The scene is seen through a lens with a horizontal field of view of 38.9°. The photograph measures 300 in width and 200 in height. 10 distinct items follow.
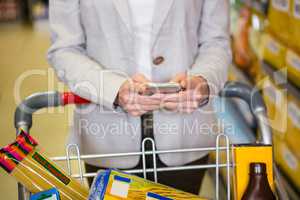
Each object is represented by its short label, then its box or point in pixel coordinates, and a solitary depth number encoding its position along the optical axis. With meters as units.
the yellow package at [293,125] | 2.14
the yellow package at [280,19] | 2.24
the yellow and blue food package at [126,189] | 0.81
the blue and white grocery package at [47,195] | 0.80
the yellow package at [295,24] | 2.08
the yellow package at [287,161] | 2.19
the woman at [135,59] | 1.15
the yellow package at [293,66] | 2.15
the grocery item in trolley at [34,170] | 0.82
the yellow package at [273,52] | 2.38
